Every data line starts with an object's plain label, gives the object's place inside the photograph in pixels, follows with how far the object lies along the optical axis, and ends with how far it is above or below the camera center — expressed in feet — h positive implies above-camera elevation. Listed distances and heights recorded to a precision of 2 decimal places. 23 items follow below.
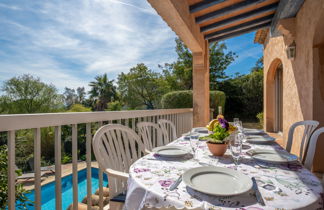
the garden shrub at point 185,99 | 27.99 +1.08
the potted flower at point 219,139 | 4.08 -0.67
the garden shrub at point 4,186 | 5.27 -2.18
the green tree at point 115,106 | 54.18 +0.27
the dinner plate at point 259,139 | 5.58 -0.94
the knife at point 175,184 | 2.57 -1.03
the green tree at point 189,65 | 40.68 +8.59
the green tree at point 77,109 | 54.31 -0.52
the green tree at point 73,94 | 112.78 +7.46
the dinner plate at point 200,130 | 7.67 -0.91
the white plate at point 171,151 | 4.13 -0.98
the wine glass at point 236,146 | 3.30 -0.65
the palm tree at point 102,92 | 78.89 +6.26
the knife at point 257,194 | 2.18 -1.03
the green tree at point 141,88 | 52.49 +5.21
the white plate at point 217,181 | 2.41 -1.01
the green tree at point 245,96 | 34.45 +1.95
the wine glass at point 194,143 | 4.15 -0.76
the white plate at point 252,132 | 7.06 -0.91
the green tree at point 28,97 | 59.31 +3.36
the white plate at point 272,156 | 3.67 -0.98
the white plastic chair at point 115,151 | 4.17 -1.10
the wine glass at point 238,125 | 5.22 -0.50
